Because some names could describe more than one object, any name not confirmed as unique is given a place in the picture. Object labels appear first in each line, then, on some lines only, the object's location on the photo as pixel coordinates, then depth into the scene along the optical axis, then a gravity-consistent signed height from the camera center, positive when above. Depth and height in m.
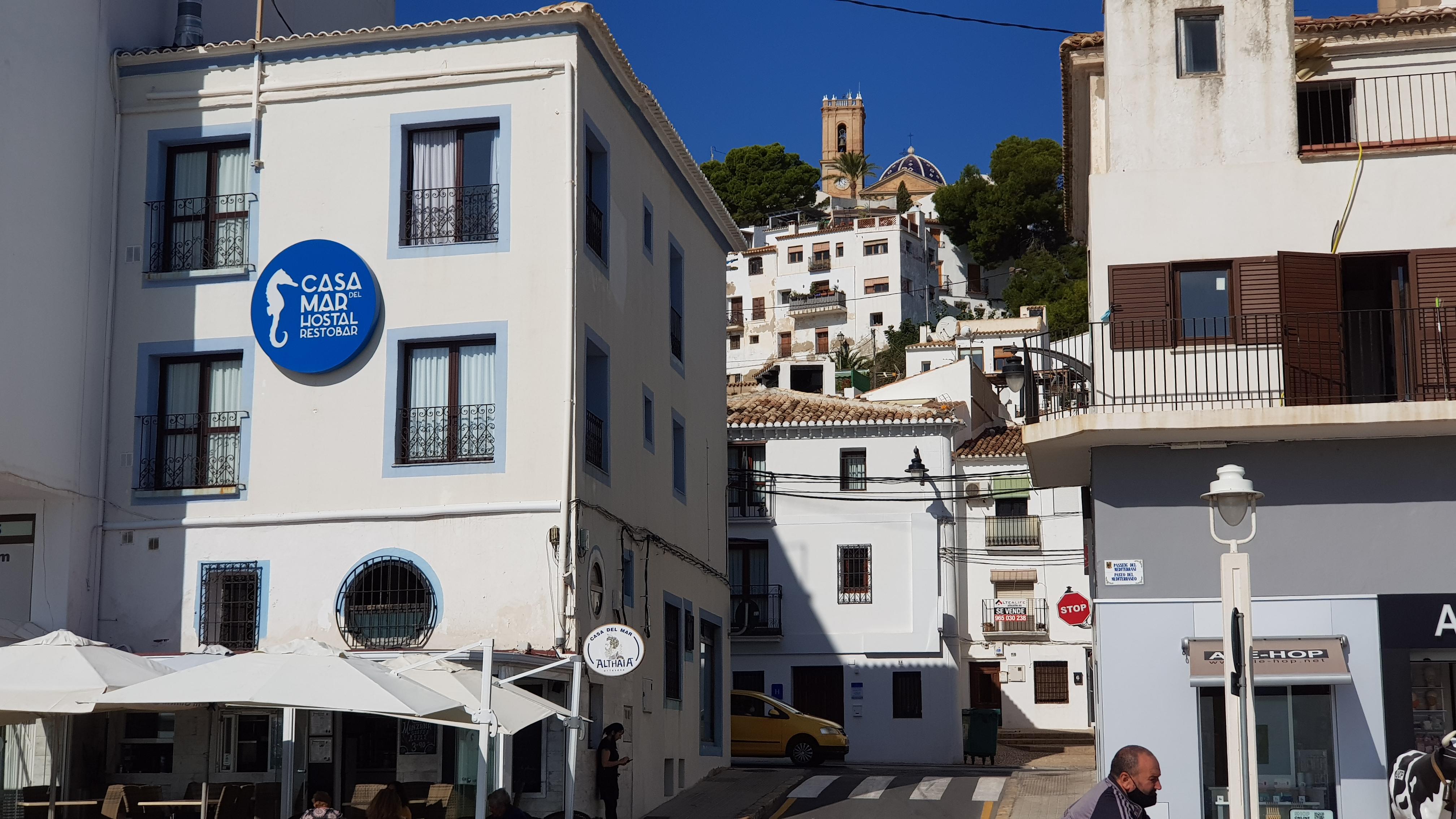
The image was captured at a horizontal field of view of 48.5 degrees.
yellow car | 32.62 -4.32
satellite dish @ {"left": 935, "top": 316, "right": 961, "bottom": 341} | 89.62 +10.82
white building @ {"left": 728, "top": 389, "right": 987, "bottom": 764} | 39.59 -1.29
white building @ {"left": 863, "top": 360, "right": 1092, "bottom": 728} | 46.47 -2.28
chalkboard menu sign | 20.53 -2.76
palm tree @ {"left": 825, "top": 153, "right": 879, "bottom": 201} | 134.88 +29.55
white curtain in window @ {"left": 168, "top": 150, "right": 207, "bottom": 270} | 22.88 +4.43
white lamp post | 12.45 -1.11
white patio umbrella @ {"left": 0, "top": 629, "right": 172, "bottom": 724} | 16.27 -1.58
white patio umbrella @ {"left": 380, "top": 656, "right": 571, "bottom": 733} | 16.84 -1.92
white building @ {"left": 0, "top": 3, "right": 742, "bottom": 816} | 20.86 +1.99
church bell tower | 162.62 +39.95
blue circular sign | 21.83 +2.92
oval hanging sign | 18.08 -1.48
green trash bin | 36.97 -4.83
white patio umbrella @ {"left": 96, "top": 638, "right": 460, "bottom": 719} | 15.28 -1.60
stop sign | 30.38 -1.70
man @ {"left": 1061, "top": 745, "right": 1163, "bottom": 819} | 9.48 -1.61
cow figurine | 14.62 -2.53
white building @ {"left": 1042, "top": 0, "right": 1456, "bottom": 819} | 17.45 +1.62
